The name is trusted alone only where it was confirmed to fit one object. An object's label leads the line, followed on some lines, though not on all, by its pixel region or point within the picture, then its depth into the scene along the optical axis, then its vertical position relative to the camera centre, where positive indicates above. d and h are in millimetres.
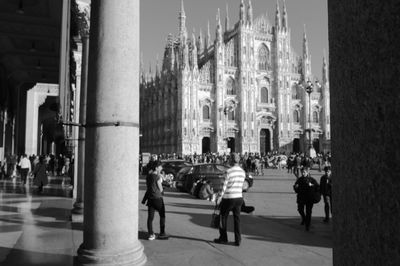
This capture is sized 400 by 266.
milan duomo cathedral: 49250 +9478
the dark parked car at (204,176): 14672 -854
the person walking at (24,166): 15844 -437
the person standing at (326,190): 8312 -827
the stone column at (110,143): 3650 +147
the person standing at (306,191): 7586 -793
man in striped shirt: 6113 -708
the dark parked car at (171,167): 18761 -651
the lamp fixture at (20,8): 11381 +5082
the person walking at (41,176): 13023 -735
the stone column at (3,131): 21734 +1612
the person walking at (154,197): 6336 -767
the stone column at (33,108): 22484 +3307
